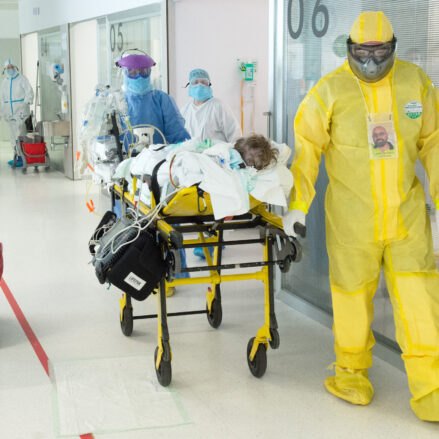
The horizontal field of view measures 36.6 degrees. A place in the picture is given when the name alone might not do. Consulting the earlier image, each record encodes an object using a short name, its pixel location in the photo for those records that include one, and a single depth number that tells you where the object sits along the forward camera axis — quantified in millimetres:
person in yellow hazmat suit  2766
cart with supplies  10102
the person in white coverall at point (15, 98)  10711
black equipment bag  2908
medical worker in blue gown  4227
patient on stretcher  2705
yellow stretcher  2855
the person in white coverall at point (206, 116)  5297
